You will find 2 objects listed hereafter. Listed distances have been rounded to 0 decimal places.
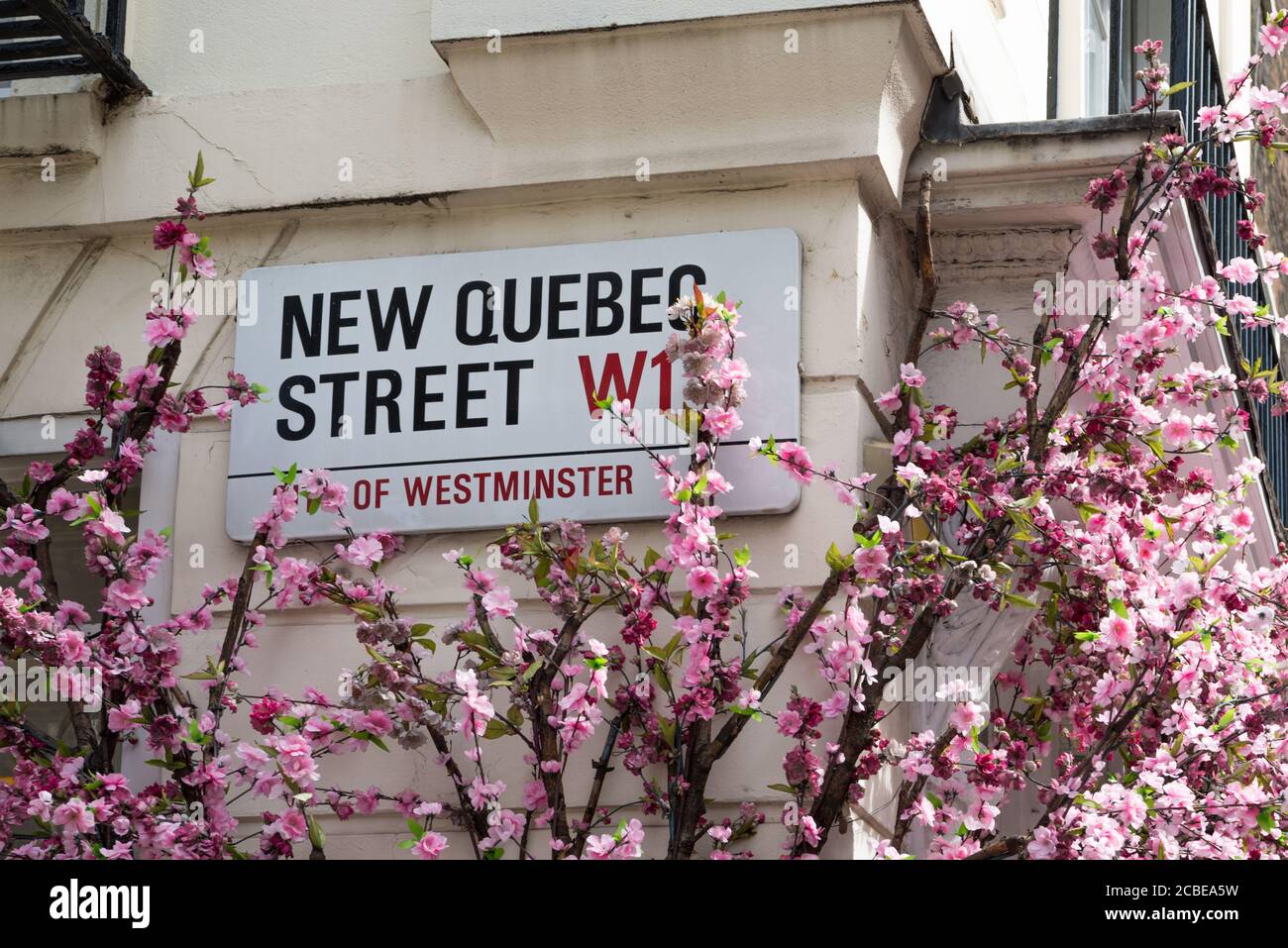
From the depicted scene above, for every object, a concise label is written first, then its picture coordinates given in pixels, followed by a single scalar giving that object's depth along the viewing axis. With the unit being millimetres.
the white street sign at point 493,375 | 5430
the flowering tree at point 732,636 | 5008
